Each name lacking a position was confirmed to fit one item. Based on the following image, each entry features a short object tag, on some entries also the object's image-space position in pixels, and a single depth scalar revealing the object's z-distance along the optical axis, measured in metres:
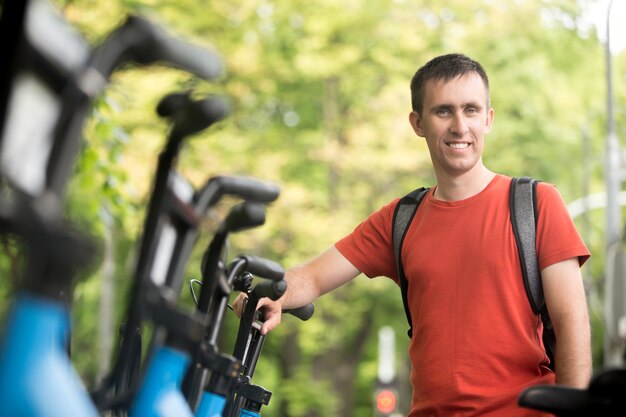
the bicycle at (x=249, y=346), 3.34
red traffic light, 22.05
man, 3.39
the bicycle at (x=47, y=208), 1.66
